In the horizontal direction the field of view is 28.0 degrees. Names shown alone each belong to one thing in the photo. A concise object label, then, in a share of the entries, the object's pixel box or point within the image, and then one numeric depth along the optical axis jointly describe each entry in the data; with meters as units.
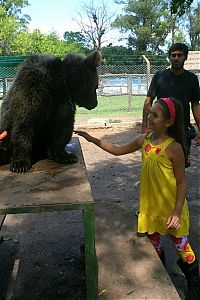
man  4.19
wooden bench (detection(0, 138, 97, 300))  2.21
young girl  2.77
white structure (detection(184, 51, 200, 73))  20.17
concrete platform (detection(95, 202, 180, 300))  2.54
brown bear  2.98
